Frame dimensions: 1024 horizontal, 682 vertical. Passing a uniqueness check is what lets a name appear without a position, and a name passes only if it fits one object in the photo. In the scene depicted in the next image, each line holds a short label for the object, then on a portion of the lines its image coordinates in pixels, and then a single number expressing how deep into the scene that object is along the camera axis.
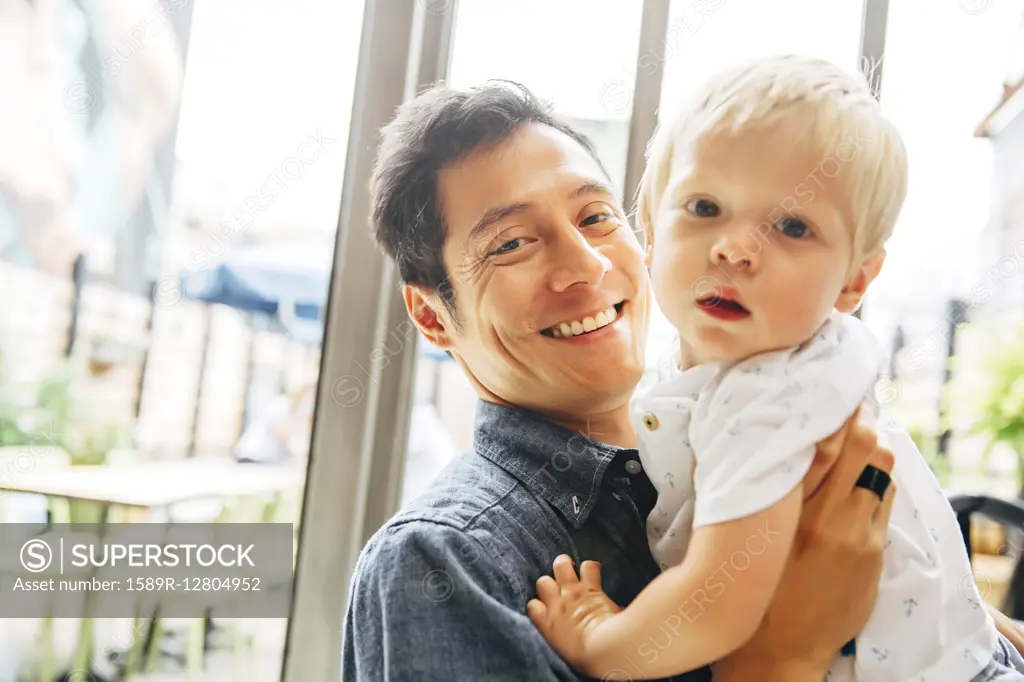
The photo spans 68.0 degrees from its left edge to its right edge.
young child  0.83
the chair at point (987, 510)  1.55
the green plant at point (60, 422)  1.73
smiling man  0.91
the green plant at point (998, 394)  1.90
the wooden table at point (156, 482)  1.77
